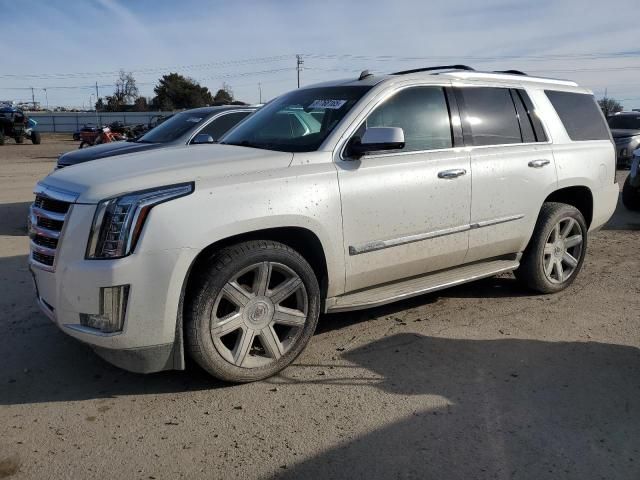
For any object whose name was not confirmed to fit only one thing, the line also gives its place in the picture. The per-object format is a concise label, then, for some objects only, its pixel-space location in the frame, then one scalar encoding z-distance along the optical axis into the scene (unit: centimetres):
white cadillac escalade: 317
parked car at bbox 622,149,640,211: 988
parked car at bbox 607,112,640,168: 1655
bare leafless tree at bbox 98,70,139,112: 8675
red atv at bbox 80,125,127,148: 1962
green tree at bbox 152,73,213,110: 7269
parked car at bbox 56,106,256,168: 772
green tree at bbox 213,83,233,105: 7750
